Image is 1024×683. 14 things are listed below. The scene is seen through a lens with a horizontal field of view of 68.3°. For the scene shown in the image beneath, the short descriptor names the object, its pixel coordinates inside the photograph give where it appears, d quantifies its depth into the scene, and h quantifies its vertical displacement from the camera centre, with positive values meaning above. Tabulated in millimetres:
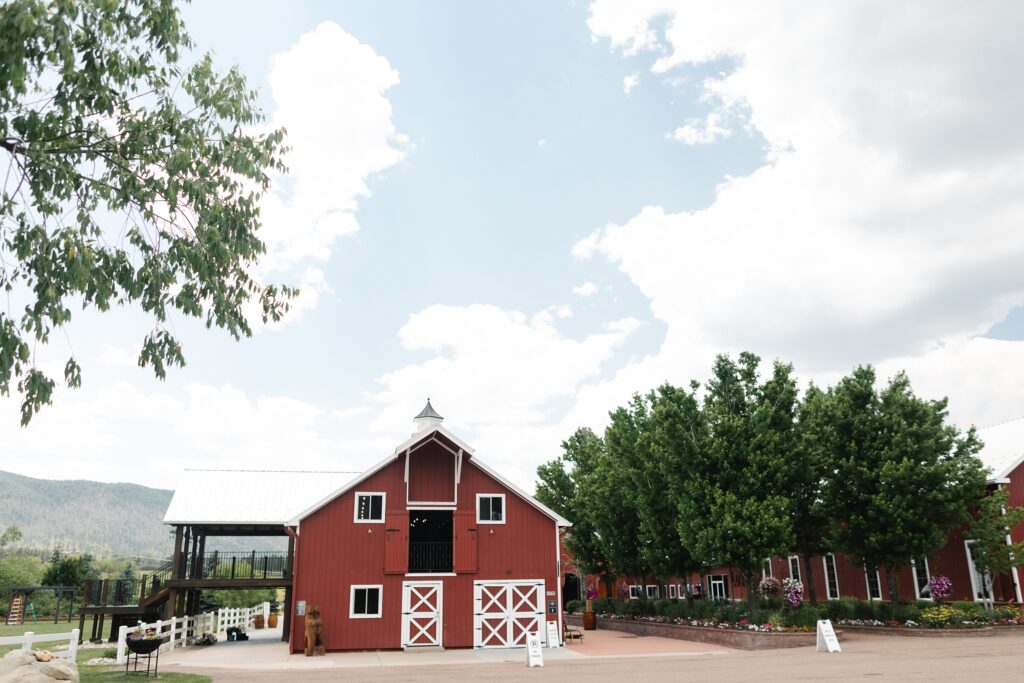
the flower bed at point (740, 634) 24422 -2677
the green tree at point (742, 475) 26406 +2843
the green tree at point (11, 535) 76662 +3111
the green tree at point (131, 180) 10711 +5633
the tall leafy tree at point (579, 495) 41281 +3581
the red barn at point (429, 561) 26203 -37
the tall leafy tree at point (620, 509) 35750 +2219
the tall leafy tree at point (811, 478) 29078 +2862
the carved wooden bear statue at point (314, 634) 24734 -2299
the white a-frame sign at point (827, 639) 22000 -2428
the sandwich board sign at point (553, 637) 26484 -2681
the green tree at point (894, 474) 27359 +2786
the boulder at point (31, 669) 13703 -1872
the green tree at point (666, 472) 29359 +3305
